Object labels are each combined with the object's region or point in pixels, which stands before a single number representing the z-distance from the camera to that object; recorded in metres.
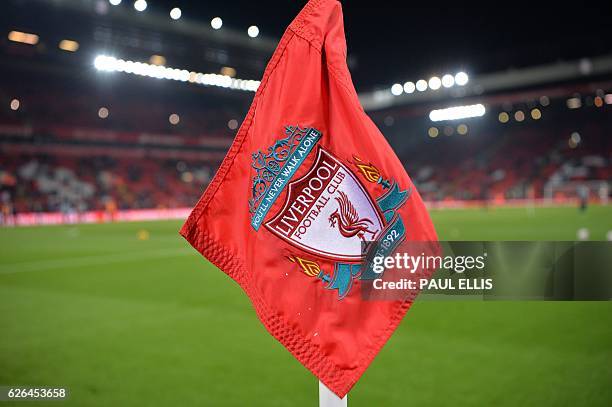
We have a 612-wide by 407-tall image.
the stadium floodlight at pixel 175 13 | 25.92
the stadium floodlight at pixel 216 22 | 27.66
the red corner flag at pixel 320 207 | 1.49
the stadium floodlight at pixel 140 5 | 25.78
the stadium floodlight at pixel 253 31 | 28.69
